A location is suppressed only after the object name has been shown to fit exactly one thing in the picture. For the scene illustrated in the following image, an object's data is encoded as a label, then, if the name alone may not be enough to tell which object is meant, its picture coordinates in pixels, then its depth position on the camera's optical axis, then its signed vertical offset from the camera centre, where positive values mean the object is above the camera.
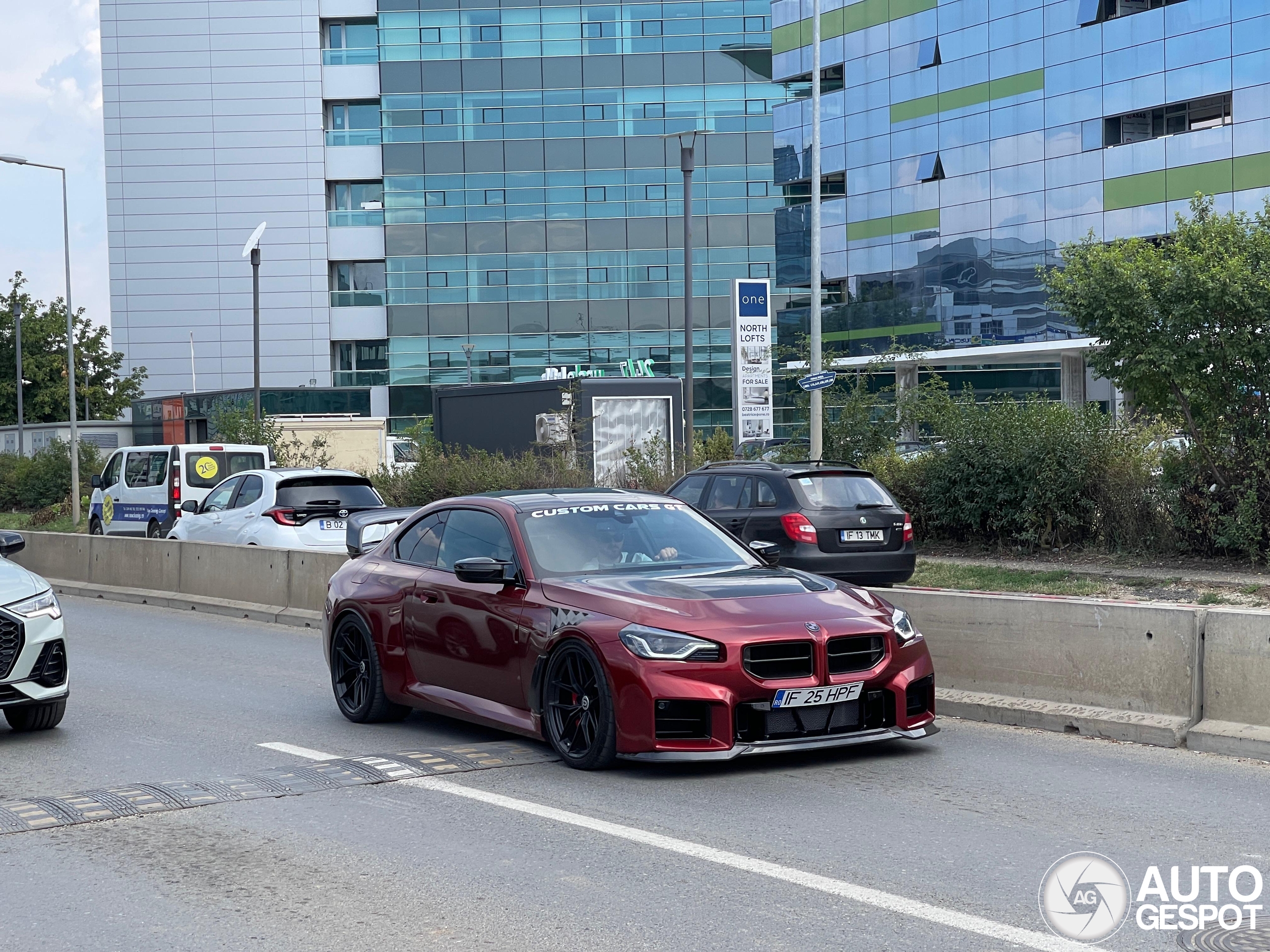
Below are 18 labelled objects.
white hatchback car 19.14 -1.29
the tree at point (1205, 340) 17.72 +0.68
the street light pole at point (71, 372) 38.88 +1.01
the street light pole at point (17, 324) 58.87 +3.50
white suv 8.81 -1.37
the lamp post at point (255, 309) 37.00 +2.47
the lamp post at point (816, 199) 28.34 +3.75
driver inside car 8.61 -0.84
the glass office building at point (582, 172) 68.12 +10.48
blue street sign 22.95 +0.32
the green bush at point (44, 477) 46.22 -2.09
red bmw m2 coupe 7.47 -1.23
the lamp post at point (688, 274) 27.81 +2.45
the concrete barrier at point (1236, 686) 8.09 -1.58
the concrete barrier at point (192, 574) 16.84 -2.11
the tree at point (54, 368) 69.19 +1.98
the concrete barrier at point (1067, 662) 8.57 -1.60
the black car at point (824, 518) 16.16 -1.26
